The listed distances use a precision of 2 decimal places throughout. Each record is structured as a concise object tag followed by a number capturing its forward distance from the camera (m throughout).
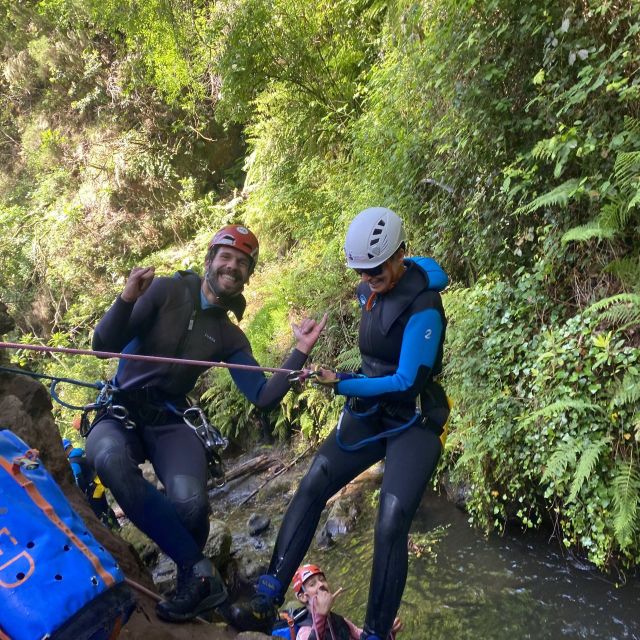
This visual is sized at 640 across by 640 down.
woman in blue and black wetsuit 3.20
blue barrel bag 1.92
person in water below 3.40
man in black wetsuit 3.13
